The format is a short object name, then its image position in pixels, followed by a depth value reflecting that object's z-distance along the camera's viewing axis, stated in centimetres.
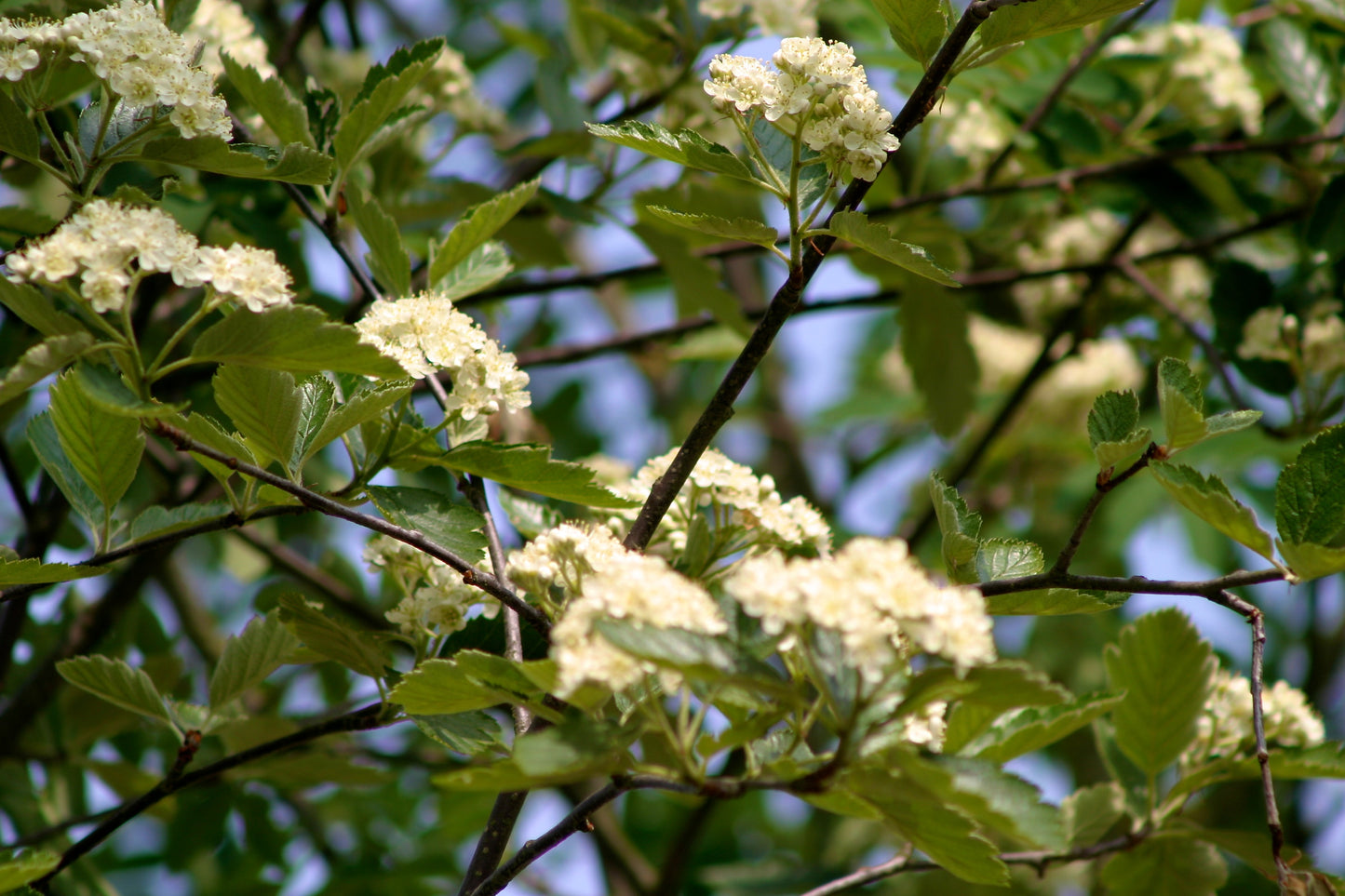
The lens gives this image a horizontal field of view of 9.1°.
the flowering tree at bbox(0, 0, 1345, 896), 242
